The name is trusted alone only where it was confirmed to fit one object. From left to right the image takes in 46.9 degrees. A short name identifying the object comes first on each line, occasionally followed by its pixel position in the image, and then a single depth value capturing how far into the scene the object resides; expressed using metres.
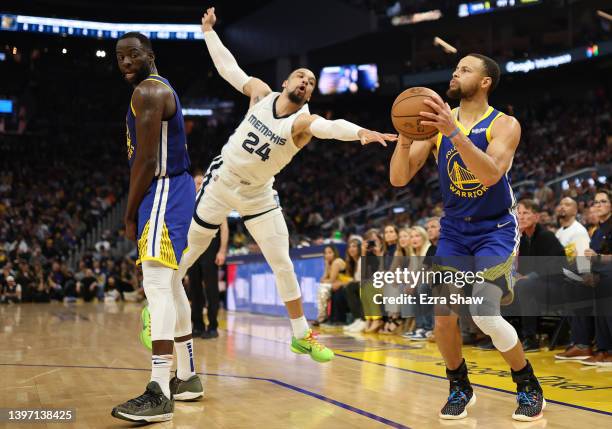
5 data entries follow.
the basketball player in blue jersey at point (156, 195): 4.18
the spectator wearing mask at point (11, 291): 19.38
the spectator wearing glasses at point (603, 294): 6.52
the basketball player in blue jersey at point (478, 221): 4.07
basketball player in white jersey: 5.10
